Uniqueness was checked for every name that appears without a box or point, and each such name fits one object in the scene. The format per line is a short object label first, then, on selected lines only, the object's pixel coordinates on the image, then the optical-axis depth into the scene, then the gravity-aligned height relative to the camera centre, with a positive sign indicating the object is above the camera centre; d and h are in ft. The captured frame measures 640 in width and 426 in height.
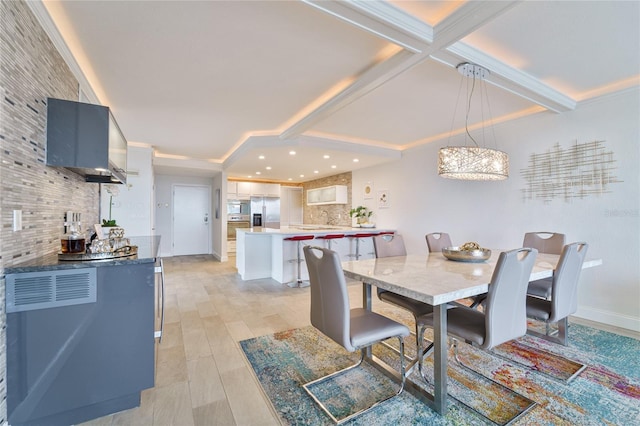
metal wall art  9.91 +1.54
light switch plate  4.80 -0.04
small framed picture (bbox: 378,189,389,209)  19.02 +1.07
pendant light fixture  8.65 +1.64
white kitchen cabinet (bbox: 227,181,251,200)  25.22 +2.33
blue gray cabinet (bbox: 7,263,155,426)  4.71 -2.49
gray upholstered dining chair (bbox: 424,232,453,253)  11.00 -1.15
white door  24.81 -0.35
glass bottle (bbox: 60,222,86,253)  5.85 -0.54
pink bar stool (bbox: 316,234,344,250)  16.24 -1.31
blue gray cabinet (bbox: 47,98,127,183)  5.86 +1.81
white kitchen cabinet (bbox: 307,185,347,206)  22.99 +1.74
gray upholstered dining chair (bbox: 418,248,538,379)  5.12 -1.83
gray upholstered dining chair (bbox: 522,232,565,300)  8.36 -1.18
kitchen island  15.51 -2.13
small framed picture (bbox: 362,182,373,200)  20.51 +1.77
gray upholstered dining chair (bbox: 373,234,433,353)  7.06 -1.41
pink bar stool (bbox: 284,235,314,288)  15.05 -2.25
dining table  5.14 -1.40
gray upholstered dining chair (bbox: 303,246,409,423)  5.21 -2.13
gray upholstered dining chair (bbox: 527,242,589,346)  6.37 -1.83
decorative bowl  7.98 -1.21
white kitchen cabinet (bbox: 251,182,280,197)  26.22 +2.50
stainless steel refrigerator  25.94 +0.60
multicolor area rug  5.35 -3.90
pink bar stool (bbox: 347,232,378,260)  17.35 -1.39
